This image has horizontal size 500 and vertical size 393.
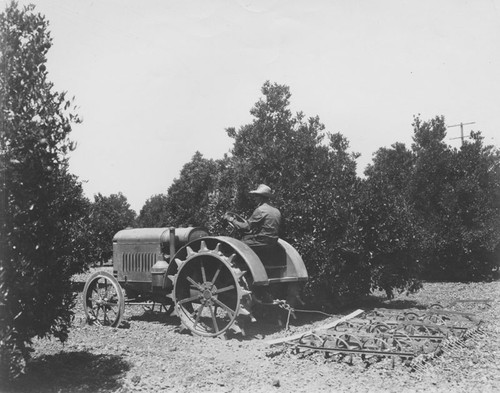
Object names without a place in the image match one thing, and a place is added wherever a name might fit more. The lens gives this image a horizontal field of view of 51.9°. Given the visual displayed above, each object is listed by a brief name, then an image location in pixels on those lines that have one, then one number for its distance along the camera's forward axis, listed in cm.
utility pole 2344
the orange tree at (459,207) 1645
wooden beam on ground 679
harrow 572
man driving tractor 792
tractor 751
